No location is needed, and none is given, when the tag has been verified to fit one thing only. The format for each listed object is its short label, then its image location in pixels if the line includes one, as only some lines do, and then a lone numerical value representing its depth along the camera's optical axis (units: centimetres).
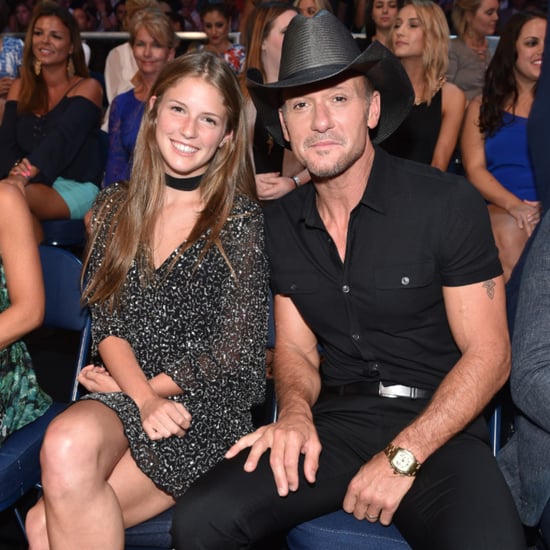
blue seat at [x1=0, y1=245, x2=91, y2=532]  216
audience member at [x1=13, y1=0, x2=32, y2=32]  889
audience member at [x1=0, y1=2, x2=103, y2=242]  394
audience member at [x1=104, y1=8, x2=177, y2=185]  393
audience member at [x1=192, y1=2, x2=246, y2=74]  582
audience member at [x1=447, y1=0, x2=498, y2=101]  451
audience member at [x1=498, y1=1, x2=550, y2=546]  178
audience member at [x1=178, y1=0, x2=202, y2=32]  800
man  181
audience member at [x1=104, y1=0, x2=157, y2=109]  537
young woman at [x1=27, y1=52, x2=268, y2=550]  181
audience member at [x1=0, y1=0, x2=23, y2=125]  485
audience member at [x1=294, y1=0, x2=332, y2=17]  409
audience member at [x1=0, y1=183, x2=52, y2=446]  221
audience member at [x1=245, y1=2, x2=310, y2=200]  306
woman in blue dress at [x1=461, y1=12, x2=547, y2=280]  354
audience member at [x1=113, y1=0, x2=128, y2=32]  842
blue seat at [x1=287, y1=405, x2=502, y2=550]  179
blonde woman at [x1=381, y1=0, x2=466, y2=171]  361
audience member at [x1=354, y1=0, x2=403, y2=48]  432
